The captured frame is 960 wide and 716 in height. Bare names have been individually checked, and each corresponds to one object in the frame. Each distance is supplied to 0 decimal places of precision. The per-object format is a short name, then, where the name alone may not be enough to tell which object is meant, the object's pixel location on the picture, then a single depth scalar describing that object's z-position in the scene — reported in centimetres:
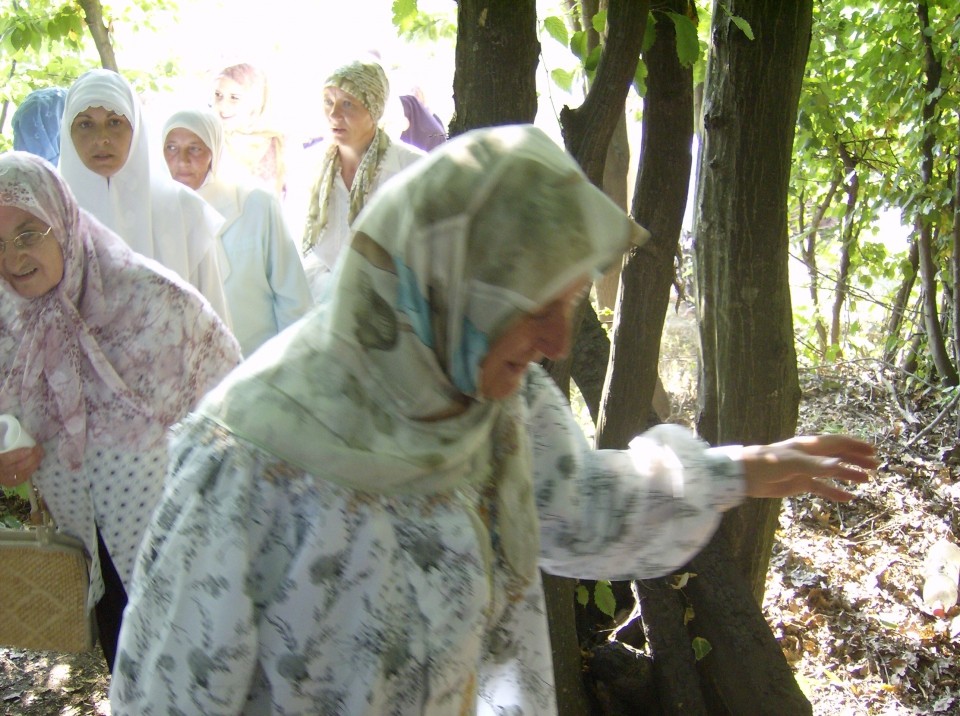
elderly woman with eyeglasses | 293
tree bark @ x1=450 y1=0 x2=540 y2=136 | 281
